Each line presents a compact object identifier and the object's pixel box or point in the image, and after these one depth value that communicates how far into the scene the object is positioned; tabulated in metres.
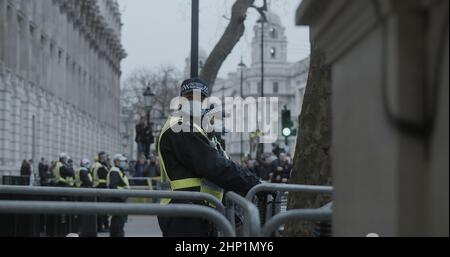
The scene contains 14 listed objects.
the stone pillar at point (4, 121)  32.38
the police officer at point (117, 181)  15.45
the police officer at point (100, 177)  18.16
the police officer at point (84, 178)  18.89
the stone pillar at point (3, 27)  32.72
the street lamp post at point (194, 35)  13.49
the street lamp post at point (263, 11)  17.39
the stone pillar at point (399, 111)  1.87
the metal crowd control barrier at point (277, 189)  5.16
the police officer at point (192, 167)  5.24
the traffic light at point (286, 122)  27.84
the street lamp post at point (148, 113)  32.06
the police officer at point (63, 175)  19.73
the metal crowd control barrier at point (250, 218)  3.03
